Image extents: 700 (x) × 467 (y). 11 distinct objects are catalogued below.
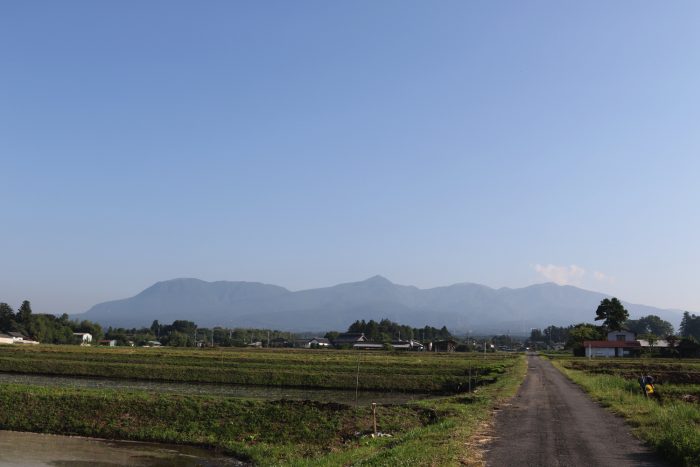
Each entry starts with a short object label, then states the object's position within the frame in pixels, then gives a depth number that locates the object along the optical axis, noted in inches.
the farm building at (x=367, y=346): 5037.2
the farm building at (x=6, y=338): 4078.7
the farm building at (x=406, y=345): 5404.5
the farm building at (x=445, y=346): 5255.9
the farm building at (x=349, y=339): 5764.3
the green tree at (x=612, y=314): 4345.5
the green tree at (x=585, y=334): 4207.7
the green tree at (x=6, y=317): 4978.1
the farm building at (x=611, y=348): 3612.2
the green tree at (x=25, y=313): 5076.3
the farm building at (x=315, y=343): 5985.2
